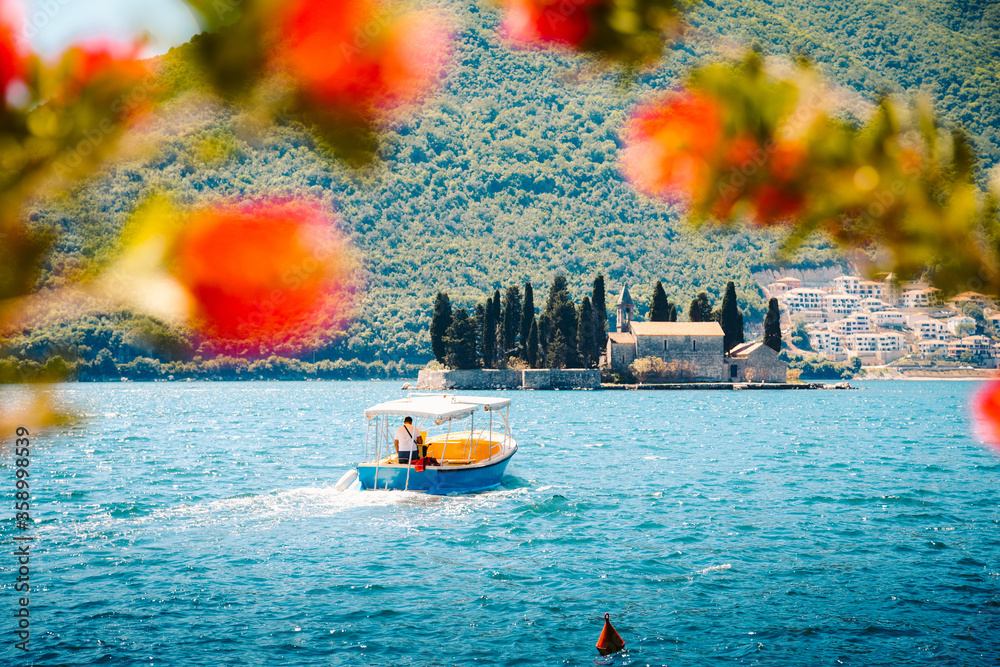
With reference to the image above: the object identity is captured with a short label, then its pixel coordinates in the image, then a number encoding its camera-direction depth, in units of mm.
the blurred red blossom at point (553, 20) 1572
